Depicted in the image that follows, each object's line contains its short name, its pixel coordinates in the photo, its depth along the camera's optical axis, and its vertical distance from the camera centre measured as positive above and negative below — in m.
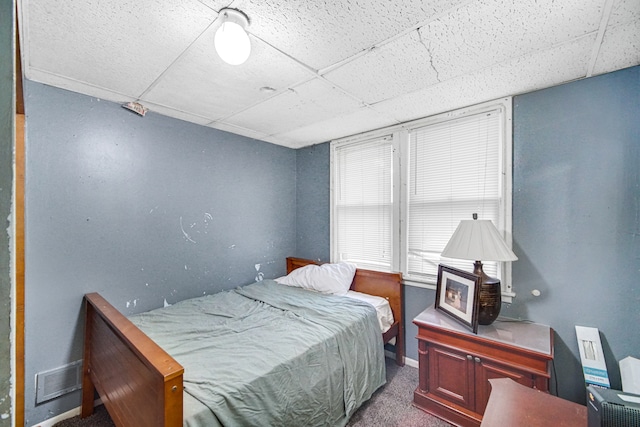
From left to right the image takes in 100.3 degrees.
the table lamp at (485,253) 1.74 -0.27
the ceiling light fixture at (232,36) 1.20 +0.79
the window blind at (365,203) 2.71 +0.10
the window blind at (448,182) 2.12 +0.26
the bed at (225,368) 1.07 -0.81
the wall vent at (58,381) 1.79 -1.17
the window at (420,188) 2.10 +0.22
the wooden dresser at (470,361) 1.55 -0.94
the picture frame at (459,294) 1.76 -0.59
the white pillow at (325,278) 2.63 -0.68
